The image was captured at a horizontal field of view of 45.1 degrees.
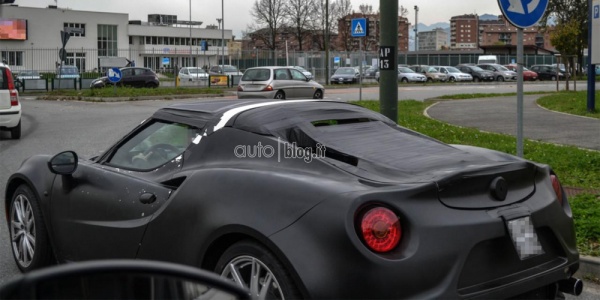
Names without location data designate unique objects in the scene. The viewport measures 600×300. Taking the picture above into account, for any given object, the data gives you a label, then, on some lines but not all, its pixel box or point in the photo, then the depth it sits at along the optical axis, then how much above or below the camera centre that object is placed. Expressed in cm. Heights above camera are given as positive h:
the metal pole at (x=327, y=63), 5108 +238
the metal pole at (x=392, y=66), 896 +41
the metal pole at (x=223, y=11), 5718 +680
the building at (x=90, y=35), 7969 +768
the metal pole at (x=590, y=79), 1869 +44
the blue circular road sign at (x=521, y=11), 679 +79
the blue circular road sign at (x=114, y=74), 3048 +96
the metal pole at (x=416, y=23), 9231 +920
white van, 7438 +377
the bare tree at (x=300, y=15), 7788 +880
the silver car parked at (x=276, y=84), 2759 +47
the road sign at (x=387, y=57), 912 +49
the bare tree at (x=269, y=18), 7756 +845
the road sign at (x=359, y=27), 2017 +194
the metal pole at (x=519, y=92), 693 +3
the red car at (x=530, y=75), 5862 +166
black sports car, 324 -57
